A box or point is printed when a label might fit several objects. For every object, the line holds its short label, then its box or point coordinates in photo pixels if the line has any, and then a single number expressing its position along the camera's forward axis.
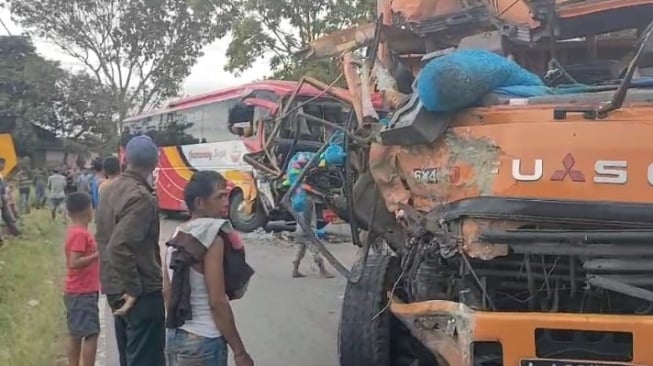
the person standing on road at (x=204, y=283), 3.96
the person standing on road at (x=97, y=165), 10.57
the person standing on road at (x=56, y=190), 20.17
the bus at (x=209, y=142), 17.61
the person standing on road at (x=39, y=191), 24.97
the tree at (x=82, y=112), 43.72
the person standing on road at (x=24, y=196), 21.77
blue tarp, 4.07
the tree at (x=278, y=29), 22.52
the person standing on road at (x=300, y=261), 11.24
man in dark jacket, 4.87
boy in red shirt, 5.92
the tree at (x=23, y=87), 43.22
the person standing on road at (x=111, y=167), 6.88
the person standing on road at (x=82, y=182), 19.05
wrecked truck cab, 3.74
